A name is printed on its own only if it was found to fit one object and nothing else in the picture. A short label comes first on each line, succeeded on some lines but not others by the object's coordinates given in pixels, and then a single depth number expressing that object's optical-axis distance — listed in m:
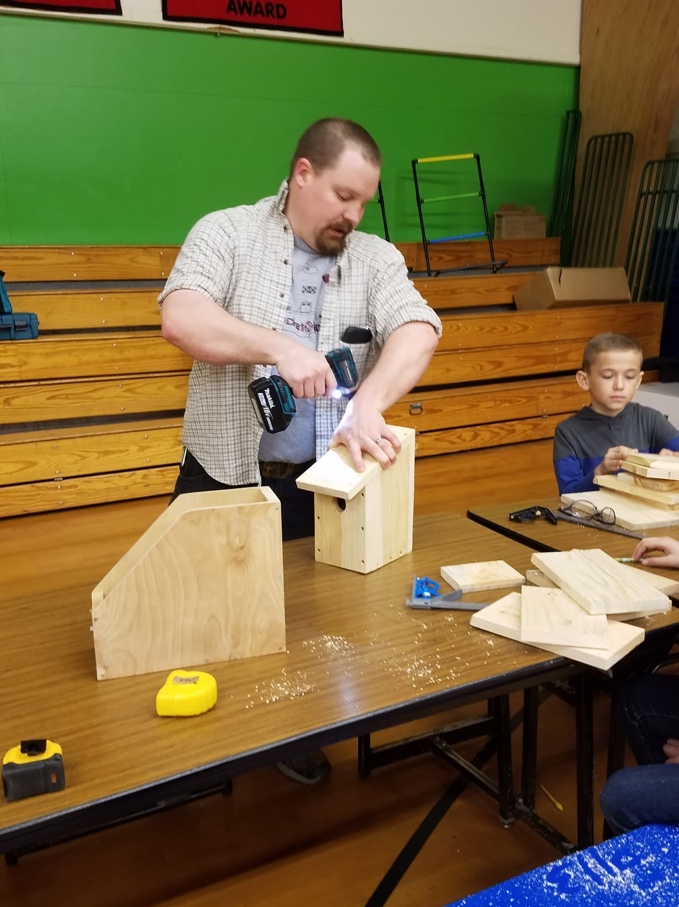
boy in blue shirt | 2.44
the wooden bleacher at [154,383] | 4.31
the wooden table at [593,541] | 1.76
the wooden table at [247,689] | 0.96
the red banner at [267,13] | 5.41
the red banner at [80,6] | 4.98
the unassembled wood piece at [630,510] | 1.89
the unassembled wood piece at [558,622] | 1.25
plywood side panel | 1.17
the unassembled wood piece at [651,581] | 1.49
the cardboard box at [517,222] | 6.89
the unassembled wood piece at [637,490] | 1.95
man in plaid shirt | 1.77
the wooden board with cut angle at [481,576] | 1.50
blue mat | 0.94
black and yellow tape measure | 0.92
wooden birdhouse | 1.57
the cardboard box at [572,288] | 5.91
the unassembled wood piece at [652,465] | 1.94
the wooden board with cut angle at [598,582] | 1.36
